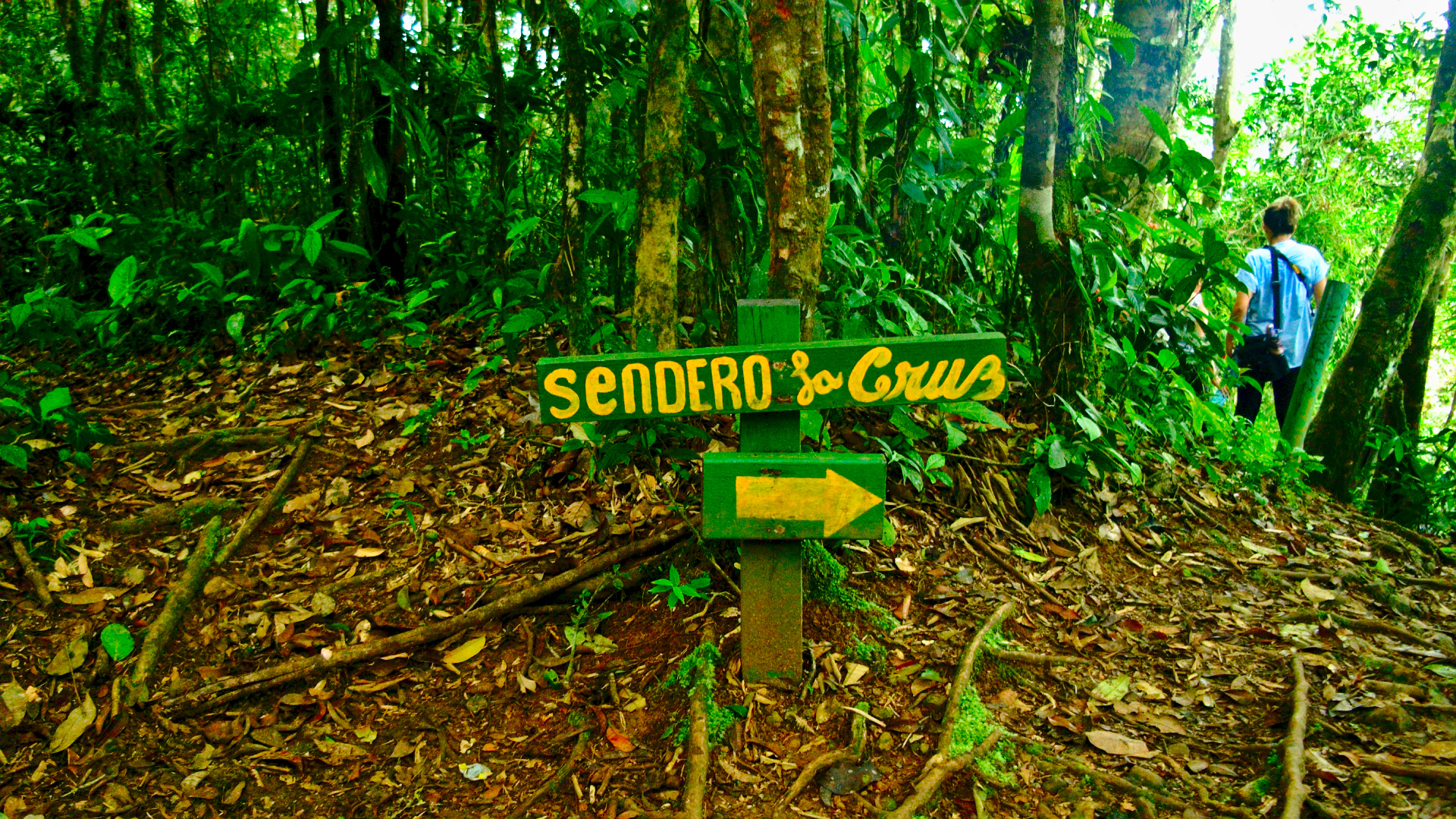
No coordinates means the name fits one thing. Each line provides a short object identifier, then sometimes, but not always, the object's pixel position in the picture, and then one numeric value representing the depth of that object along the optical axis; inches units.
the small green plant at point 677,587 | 98.5
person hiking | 185.5
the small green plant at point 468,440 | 132.3
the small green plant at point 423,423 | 136.0
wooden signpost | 80.7
